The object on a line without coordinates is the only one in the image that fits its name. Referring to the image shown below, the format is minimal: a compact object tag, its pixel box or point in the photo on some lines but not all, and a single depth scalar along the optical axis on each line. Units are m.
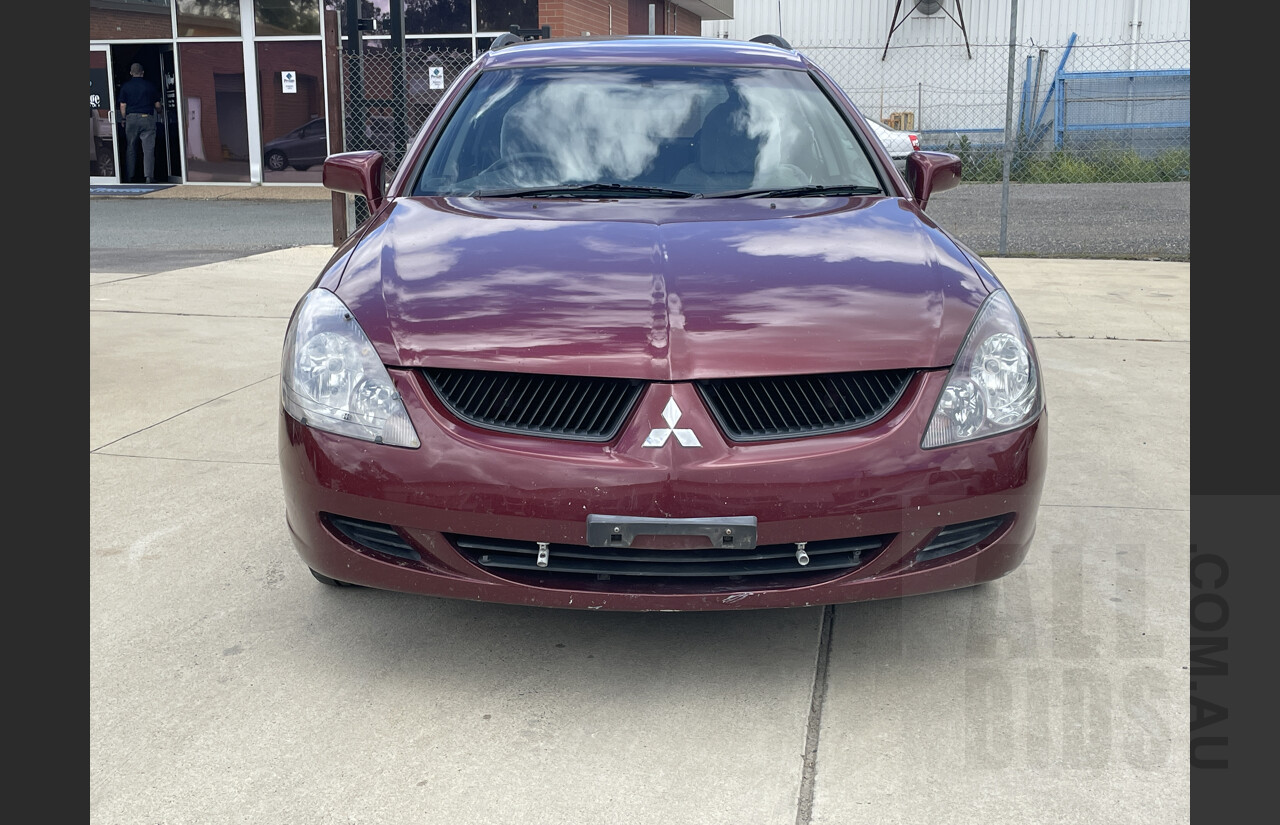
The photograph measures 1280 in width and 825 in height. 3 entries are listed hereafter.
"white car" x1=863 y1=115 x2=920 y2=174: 16.29
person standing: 19.27
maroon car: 2.47
